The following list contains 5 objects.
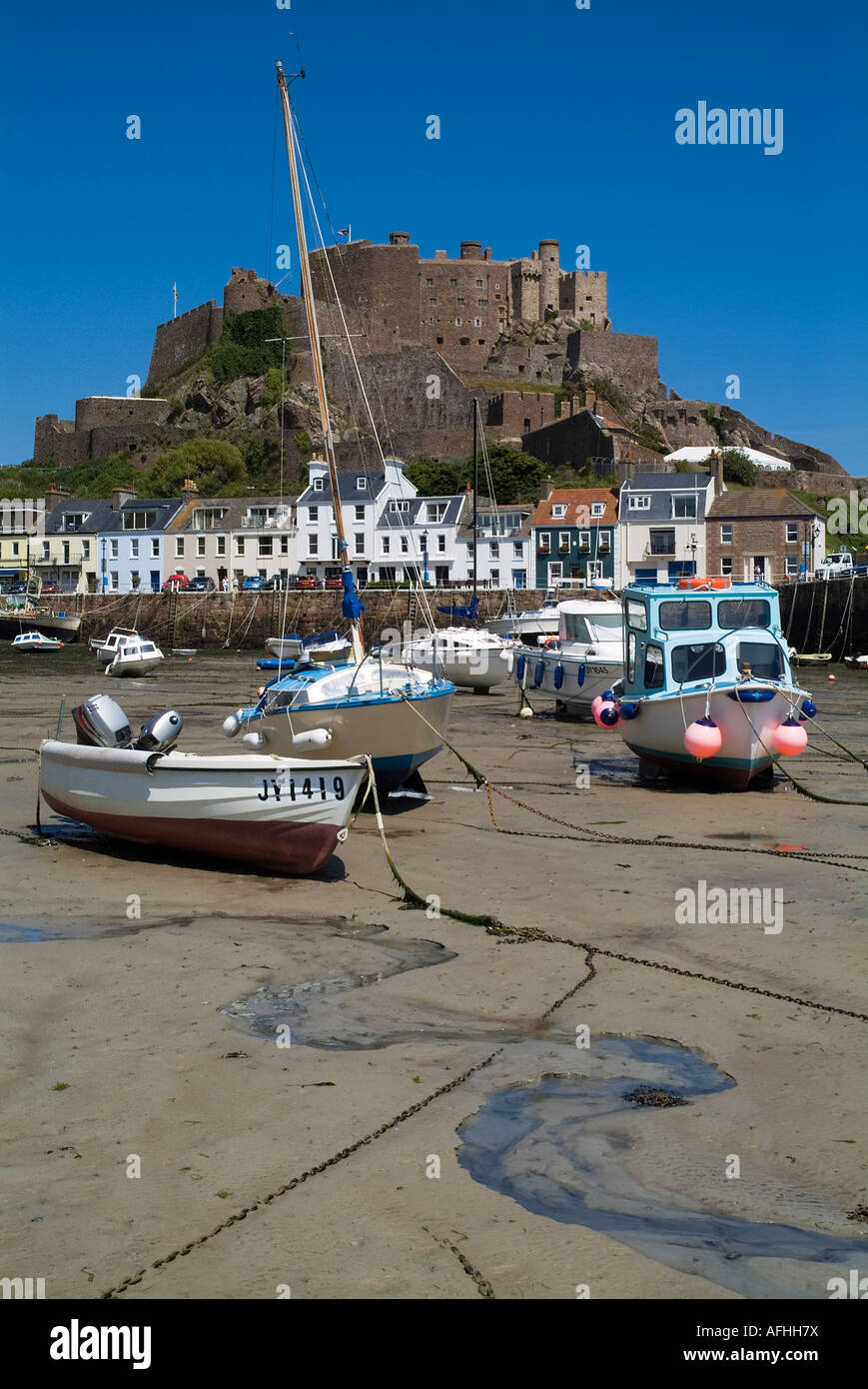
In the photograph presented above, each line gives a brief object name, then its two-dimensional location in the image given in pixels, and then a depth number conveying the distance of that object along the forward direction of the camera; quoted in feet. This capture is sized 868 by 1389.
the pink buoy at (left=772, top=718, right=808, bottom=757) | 49.65
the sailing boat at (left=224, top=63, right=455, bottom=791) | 46.57
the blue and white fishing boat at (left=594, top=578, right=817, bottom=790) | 49.85
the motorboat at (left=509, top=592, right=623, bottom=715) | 78.59
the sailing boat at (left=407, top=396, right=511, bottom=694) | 103.65
